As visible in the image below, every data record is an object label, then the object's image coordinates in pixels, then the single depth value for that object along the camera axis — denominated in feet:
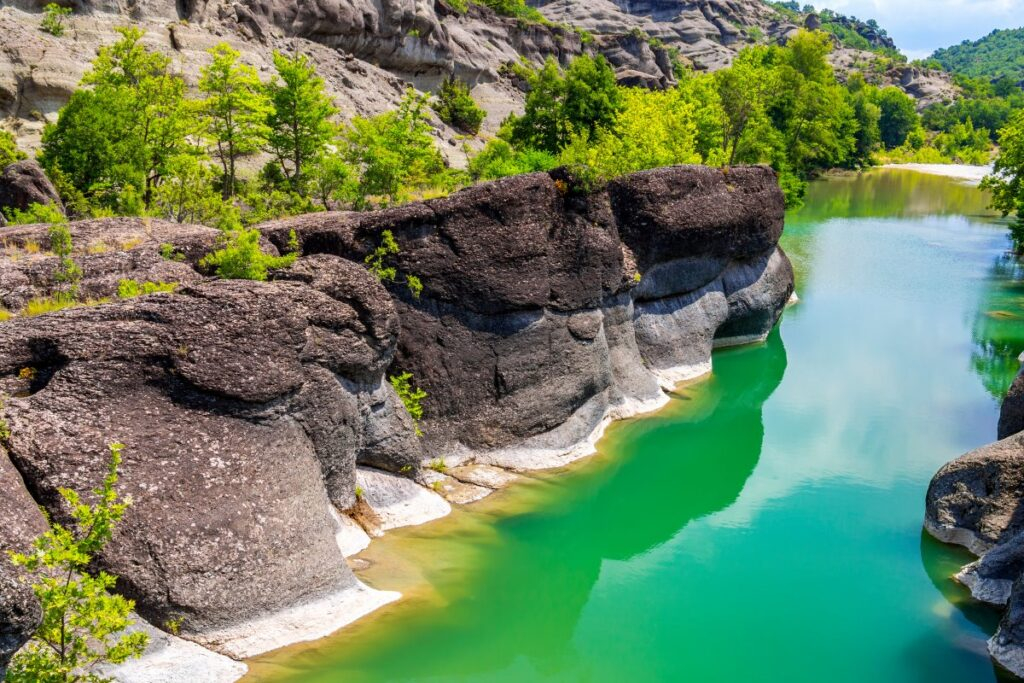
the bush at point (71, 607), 32.76
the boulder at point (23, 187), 83.05
